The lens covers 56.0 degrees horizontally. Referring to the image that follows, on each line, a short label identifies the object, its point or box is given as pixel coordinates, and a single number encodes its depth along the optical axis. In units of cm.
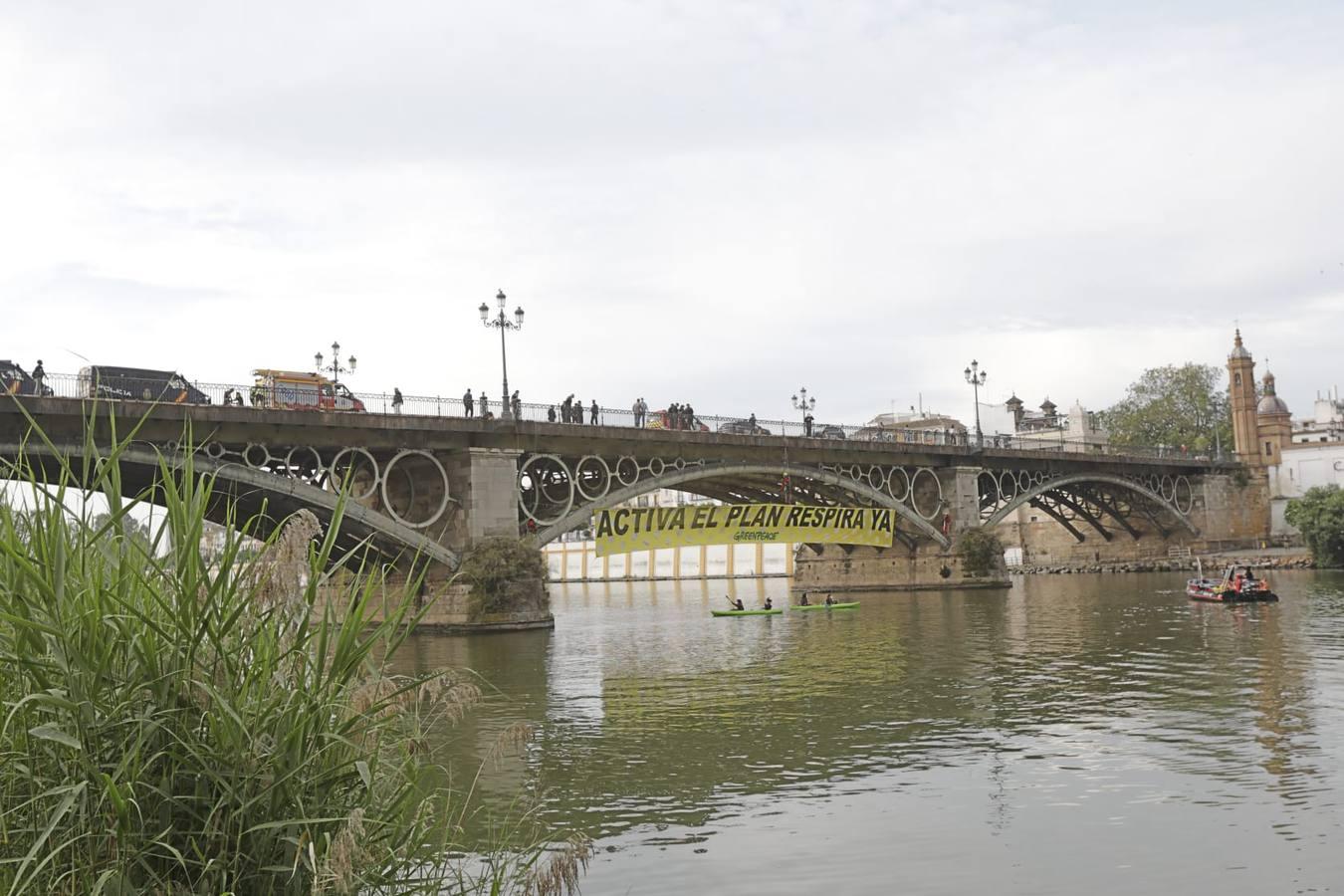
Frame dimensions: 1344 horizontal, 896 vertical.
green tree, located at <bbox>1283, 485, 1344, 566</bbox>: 7762
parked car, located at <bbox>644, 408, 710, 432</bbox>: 5551
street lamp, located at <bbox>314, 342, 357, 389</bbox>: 5072
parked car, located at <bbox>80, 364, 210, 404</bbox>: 3722
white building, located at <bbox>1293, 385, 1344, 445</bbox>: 13712
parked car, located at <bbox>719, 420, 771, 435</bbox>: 6072
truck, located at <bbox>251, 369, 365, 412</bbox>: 4244
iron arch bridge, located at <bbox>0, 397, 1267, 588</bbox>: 4028
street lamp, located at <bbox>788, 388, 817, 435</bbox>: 8471
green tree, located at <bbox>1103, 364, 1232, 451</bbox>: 12144
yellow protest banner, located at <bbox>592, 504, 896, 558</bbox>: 5431
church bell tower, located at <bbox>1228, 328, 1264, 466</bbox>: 11019
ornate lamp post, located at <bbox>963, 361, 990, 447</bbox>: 7138
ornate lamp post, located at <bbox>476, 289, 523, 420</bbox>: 4625
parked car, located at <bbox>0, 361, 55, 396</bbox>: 3700
